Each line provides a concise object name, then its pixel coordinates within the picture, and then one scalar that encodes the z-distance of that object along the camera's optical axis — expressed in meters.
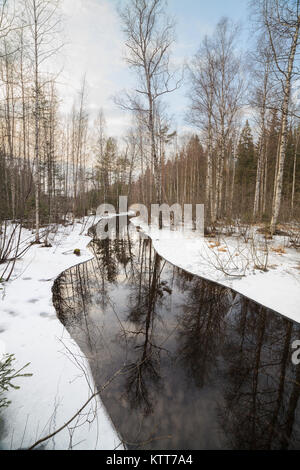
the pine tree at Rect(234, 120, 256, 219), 24.97
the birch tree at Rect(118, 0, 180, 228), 10.34
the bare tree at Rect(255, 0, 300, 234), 5.24
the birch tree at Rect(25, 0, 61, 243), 6.94
